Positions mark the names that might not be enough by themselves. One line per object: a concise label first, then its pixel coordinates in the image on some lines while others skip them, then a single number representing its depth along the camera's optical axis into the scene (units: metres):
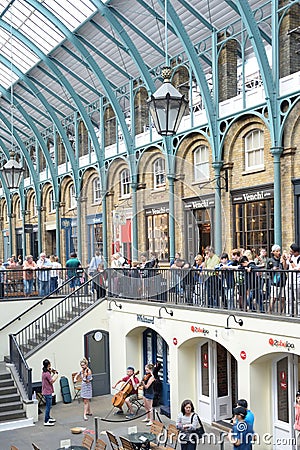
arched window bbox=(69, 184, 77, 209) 30.35
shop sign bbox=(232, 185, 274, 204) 17.81
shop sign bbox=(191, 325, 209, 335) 13.66
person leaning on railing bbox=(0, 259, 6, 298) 20.17
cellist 15.87
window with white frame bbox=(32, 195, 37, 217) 37.01
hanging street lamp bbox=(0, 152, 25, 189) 16.80
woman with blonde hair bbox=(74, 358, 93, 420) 15.83
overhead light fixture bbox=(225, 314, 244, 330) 12.41
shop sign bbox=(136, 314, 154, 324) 15.95
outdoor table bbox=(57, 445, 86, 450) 11.62
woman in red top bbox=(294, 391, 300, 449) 10.71
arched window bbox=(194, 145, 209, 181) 20.66
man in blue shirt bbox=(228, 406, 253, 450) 9.90
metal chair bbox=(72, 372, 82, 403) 18.03
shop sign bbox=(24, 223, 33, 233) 33.34
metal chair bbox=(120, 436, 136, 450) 11.58
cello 15.80
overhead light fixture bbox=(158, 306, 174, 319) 14.89
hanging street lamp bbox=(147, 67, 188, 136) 6.36
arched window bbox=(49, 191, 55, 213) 33.96
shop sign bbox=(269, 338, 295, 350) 11.14
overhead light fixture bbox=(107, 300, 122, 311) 17.87
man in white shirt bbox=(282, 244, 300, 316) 10.96
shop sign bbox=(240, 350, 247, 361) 12.43
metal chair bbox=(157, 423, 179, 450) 11.80
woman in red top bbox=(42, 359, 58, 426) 15.41
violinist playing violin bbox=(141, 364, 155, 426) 14.65
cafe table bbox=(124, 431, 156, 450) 11.81
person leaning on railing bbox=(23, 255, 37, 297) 20.38
